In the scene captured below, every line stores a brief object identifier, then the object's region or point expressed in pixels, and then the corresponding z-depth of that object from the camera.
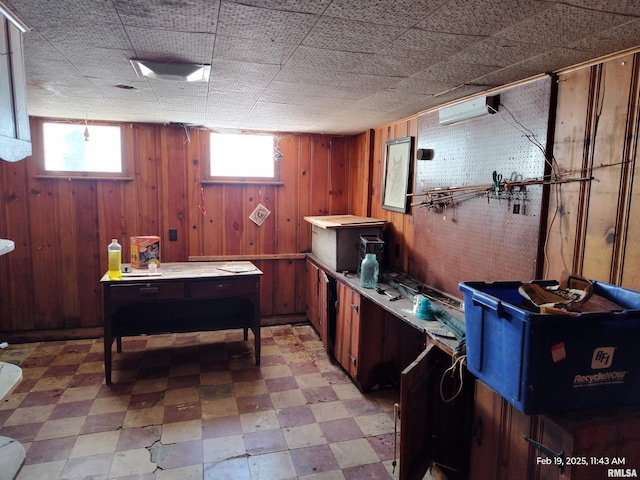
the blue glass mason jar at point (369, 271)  3.11
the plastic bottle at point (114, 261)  3.25
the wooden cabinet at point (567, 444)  1.38
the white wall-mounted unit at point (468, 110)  2.36
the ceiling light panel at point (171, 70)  2.03
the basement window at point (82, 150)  3.90
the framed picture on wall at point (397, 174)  3.34
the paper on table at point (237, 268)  3.56
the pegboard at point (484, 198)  2.11
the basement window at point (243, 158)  4.30
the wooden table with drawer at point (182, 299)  3.19
